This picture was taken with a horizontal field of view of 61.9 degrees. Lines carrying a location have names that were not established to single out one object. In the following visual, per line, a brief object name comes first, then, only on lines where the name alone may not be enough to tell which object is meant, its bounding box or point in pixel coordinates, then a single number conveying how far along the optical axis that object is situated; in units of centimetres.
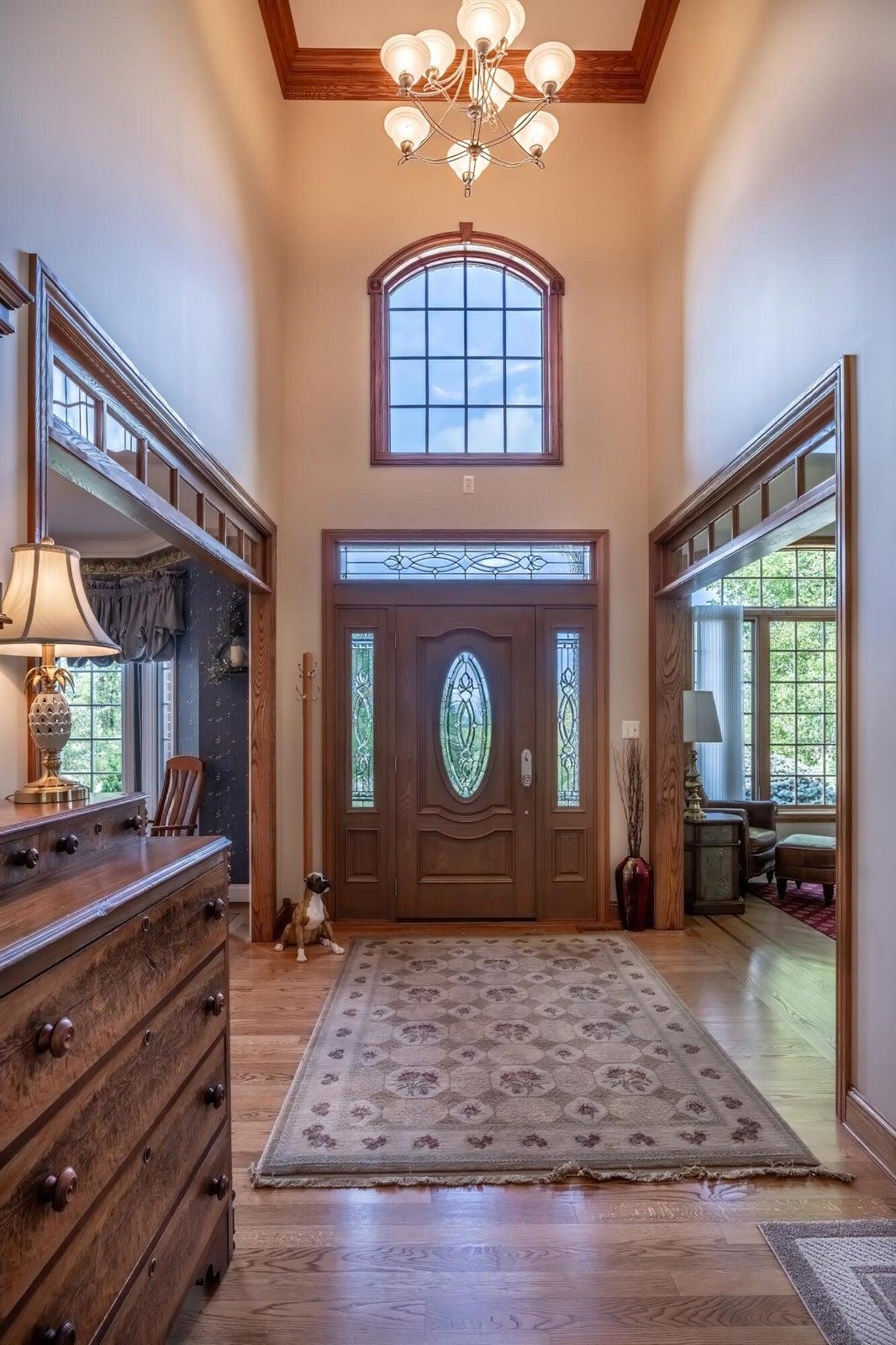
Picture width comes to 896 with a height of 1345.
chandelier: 298
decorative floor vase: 471
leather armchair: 554
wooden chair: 527
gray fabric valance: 567
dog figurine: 422
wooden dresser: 100
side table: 511
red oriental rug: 498
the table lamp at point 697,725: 525
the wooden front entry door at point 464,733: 489
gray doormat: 171
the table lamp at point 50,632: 149
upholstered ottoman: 546
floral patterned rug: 230
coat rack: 477
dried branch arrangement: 479
